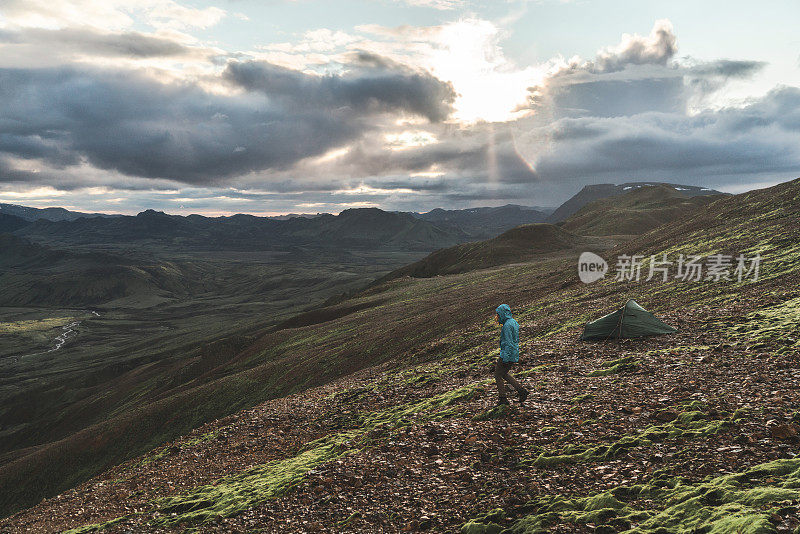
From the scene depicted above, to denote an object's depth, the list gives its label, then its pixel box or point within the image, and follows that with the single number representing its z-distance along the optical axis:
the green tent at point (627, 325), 21.06
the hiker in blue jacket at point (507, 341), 14.44
